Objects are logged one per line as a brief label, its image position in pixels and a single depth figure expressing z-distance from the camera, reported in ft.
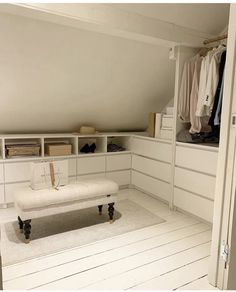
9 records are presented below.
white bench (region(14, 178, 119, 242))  7.11
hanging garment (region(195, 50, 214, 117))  8.40
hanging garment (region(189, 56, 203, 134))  9.00
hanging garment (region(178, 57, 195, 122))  9.34
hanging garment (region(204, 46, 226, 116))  8.13
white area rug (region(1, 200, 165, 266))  6.93
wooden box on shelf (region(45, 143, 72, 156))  10.89
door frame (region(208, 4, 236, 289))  5.16
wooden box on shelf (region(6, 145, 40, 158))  10.29
